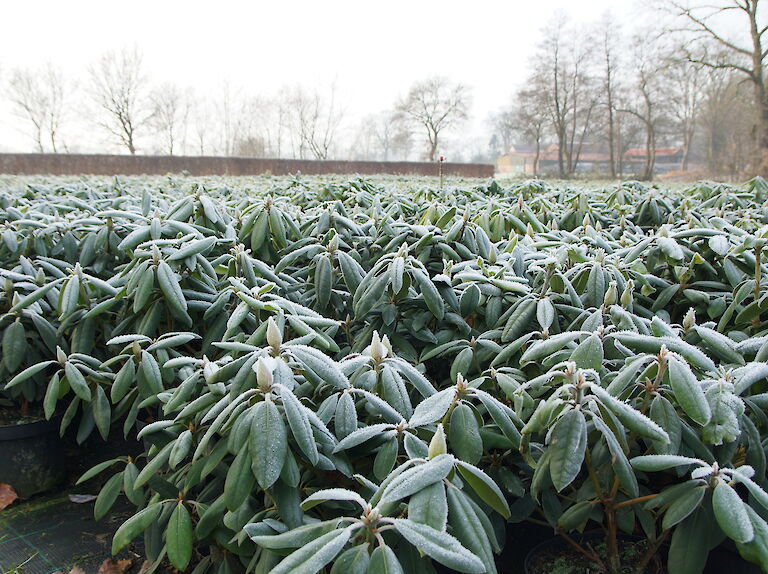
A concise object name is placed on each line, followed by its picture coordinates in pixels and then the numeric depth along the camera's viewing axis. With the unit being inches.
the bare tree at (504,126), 1316.4
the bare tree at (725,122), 917.8
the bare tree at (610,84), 1155.9
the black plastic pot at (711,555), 50.8
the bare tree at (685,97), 1026.9
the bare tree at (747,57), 778.2
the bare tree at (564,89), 1206.3
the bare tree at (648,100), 1064.8
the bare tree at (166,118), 1393.9
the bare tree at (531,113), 1234.6
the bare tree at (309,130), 1568.7
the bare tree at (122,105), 1325.0
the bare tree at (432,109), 1477.6
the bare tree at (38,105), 1309.1
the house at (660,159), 1411.7
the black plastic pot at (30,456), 91.7
